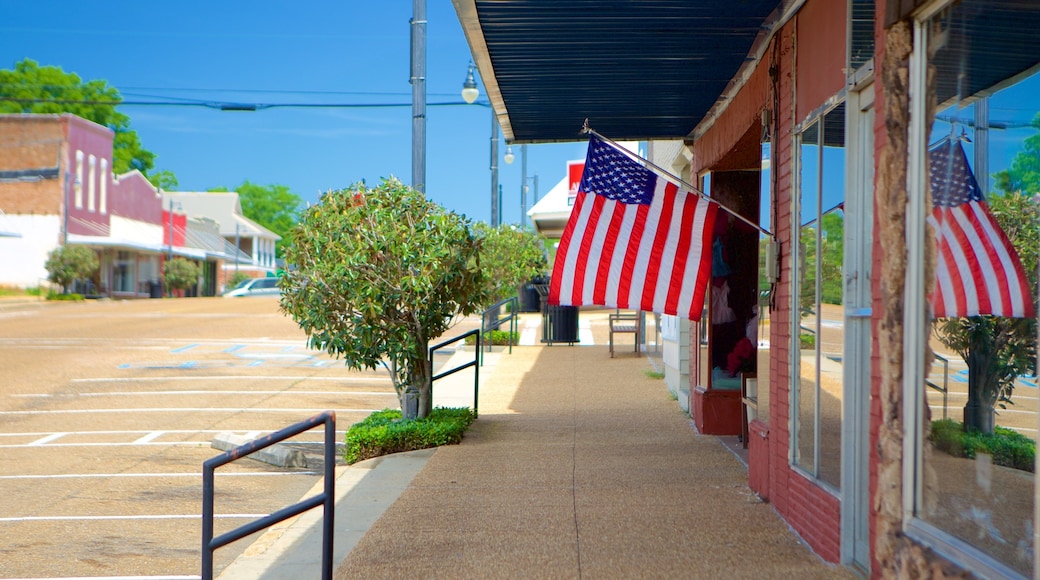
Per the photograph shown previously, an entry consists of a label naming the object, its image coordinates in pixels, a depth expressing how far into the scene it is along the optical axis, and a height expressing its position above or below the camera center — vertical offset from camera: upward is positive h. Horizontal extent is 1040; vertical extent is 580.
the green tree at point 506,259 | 27.92 +0.97
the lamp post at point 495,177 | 34.16 +3.79
